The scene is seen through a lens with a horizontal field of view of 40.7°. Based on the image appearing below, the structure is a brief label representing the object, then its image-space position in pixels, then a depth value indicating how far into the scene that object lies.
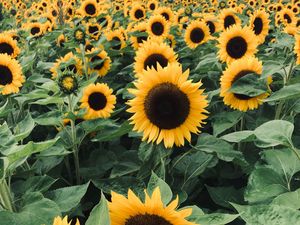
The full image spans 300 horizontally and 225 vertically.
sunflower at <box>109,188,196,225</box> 0.99
